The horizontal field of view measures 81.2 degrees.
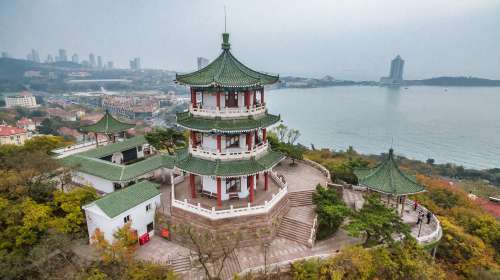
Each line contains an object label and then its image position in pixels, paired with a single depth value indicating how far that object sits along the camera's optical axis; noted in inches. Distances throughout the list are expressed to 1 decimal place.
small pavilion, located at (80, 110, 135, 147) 1379.2
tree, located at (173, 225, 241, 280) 754.8
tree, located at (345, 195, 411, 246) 700.7
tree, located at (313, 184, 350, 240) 787.0
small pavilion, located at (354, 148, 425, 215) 845.2
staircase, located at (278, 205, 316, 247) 819.4
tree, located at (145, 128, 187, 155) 1301.7
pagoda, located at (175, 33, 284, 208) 764.0
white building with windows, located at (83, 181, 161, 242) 767.1
